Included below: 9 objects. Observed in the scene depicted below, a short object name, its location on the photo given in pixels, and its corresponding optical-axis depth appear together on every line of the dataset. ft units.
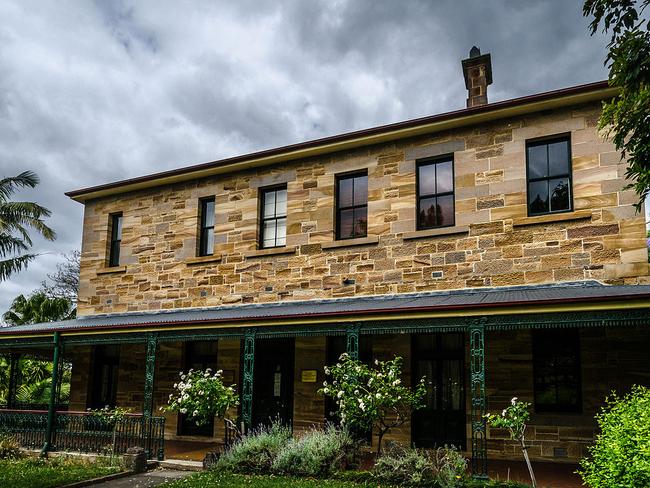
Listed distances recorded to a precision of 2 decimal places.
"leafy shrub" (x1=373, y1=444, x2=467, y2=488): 27.68
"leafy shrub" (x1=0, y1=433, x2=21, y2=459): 39.34
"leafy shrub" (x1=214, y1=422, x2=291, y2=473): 32.30
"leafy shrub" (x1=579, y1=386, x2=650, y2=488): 20.29
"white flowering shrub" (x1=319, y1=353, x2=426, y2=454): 30.66
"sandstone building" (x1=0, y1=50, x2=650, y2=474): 33.60
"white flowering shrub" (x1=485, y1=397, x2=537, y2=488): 26.99
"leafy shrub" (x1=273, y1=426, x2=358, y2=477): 30.83
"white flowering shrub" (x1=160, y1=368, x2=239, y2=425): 35.01
